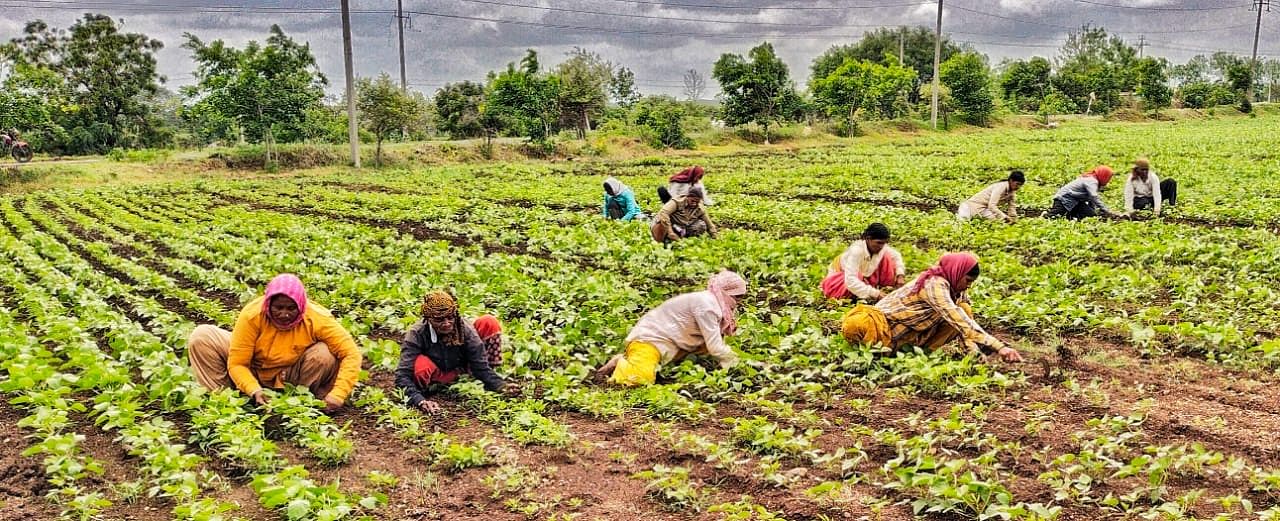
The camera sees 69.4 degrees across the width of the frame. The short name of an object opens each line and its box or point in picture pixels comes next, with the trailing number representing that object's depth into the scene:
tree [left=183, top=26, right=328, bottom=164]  32.06
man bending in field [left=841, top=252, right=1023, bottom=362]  6.93
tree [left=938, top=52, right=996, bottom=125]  51.09
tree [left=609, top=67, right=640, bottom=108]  56.81
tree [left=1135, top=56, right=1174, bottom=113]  60.03
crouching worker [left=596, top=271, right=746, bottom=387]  6.95
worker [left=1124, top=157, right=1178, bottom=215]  14.62
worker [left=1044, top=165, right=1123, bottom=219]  14.58
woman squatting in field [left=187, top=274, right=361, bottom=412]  6.09
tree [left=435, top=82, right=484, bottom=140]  42.34
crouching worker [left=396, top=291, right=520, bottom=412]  6.30
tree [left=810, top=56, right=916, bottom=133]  46.34
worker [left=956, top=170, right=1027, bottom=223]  14.09
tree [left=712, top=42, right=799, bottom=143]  43.75
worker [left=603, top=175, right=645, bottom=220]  15.54
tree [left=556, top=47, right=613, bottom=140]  43.50
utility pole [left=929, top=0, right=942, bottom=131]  44.81
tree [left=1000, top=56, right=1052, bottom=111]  60.47
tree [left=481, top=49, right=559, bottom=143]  37.41
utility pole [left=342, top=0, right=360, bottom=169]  31.81
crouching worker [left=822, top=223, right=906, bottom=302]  8.77
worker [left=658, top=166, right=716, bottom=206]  14.24
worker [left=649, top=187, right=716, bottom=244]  12.89
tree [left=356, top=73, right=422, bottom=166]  34.50
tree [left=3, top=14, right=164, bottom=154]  36.84
